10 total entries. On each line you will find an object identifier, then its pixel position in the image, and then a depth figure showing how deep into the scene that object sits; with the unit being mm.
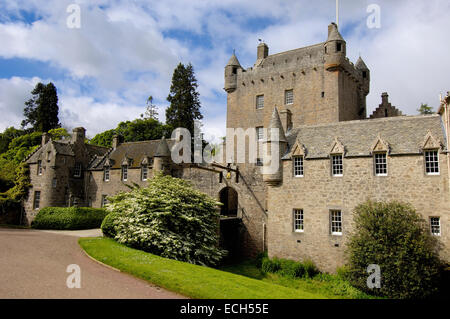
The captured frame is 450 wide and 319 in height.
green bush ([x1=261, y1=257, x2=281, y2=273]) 22292
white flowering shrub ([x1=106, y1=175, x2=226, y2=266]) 19484
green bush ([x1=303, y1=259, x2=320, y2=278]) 20906
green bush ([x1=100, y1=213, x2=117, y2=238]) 21936
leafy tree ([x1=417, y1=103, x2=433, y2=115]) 38688
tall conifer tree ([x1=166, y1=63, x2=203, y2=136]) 51688
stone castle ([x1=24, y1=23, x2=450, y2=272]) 19391
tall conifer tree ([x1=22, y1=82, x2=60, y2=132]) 57750
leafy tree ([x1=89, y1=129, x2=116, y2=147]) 56600
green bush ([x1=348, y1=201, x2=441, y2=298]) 16688
